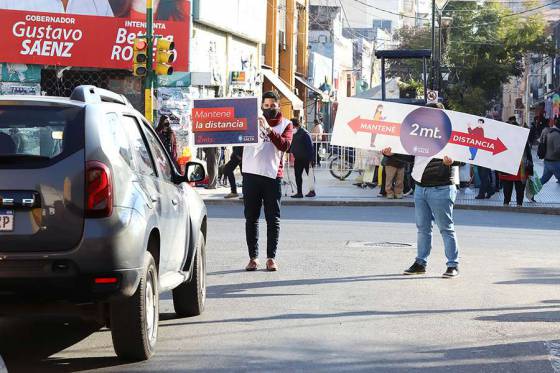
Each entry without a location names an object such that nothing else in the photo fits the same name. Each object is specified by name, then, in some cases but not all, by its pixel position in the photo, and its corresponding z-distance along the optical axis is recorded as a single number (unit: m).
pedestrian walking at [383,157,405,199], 24.75
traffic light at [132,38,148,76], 23.78
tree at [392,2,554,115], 72.75
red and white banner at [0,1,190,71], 28.31
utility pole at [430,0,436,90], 46.12
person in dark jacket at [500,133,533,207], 23.17
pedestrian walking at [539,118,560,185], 25.16
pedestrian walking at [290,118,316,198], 24.86
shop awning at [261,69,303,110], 43.94
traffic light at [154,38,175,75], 23.92
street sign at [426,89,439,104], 38.85
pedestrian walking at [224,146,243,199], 24.33
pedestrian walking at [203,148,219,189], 26.69
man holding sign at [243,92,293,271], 12.05
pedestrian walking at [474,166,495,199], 25.09
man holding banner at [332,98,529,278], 11.96
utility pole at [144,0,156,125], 23.77
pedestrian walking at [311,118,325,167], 32.87
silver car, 6.53
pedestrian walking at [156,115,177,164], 22.84
